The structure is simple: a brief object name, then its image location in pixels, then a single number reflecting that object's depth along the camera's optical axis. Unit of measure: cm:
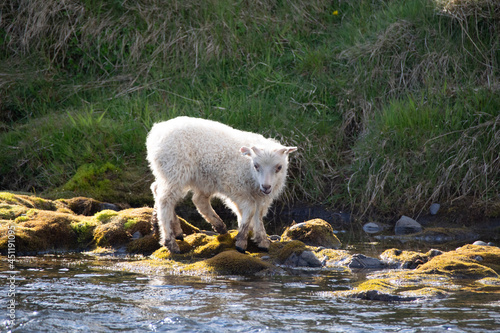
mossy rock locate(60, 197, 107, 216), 2028
